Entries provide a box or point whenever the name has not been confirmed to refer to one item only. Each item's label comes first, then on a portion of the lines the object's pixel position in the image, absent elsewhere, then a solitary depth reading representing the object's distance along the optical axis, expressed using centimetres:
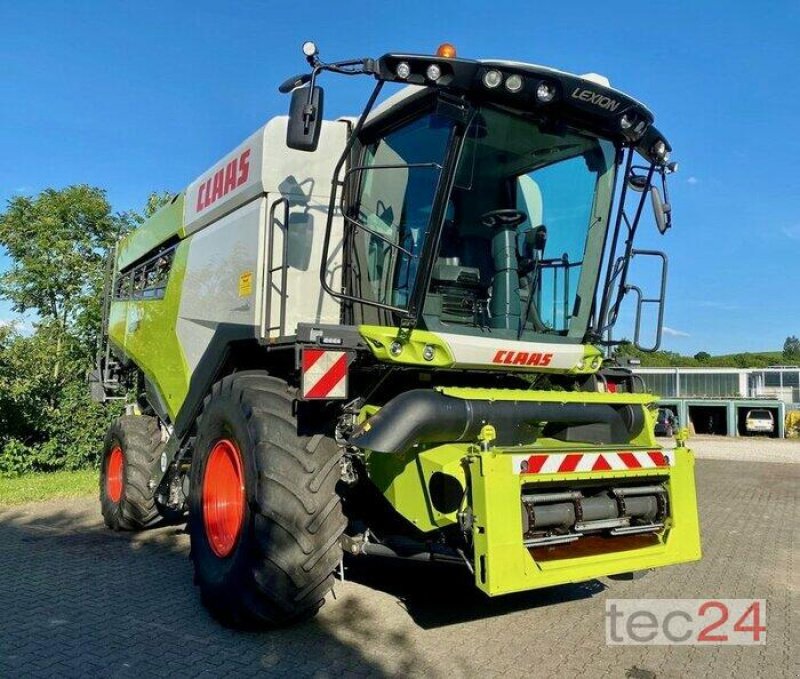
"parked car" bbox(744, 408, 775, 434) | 3020
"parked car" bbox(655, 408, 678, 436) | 2743
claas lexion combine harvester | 369
